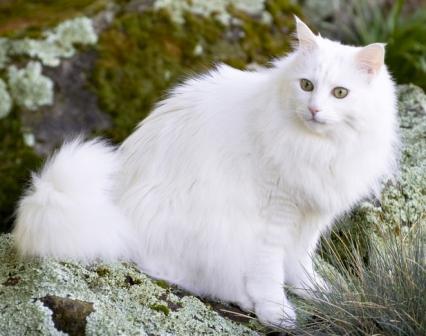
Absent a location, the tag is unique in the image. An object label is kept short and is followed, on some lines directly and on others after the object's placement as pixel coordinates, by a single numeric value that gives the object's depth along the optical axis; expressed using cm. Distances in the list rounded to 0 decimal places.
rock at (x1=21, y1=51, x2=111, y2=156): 806
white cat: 534
